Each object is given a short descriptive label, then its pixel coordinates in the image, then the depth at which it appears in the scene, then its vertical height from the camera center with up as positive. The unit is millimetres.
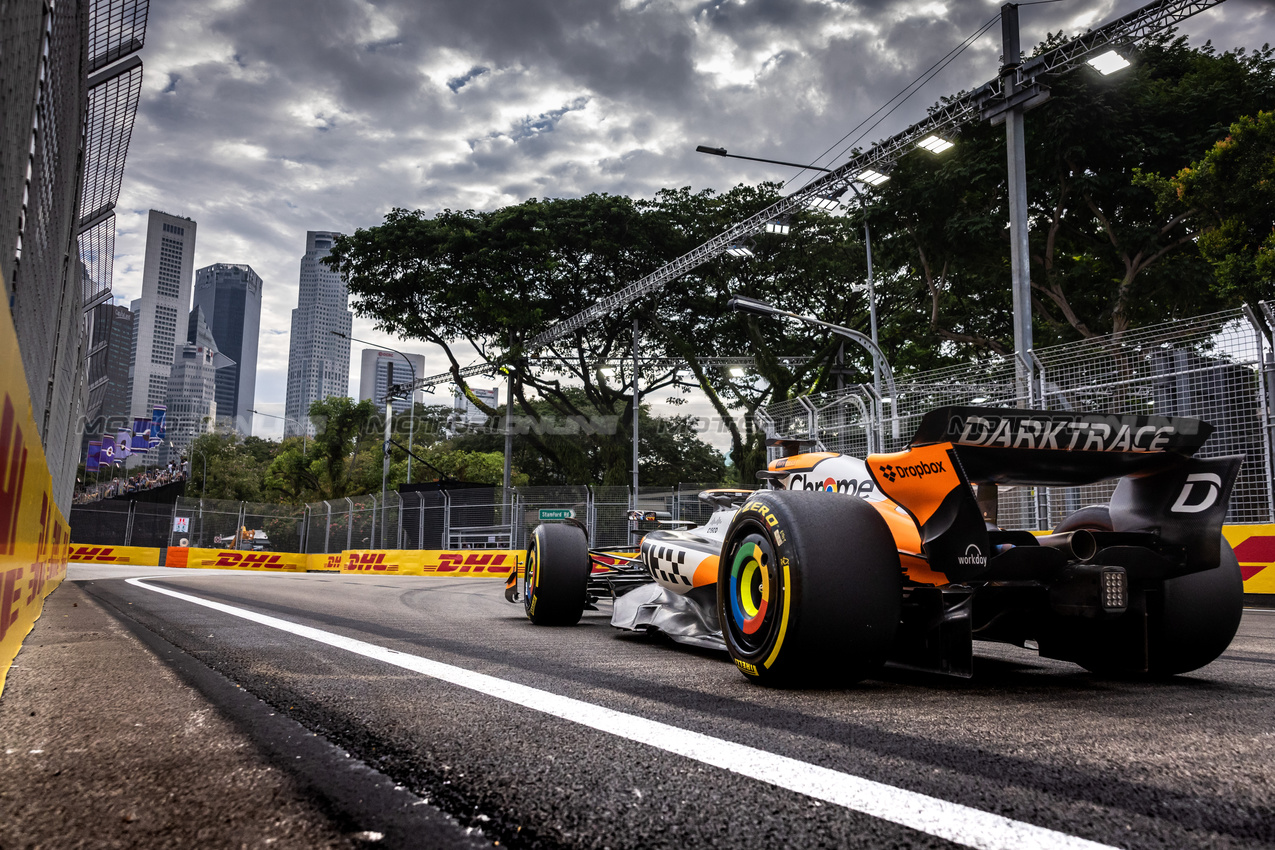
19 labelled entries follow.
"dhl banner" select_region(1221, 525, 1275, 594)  8547 -248
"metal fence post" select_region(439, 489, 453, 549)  22250 -106
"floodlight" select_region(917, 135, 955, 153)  15172 +7183
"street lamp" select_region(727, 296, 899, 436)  16031 +3989
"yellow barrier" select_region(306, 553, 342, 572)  26391 -1726
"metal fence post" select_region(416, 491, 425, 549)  22812 -210
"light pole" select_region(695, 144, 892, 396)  15459 +7241
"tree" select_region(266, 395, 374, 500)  47781 +3639
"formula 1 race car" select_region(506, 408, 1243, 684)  2582 -126
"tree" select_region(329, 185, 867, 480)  27172 +8189
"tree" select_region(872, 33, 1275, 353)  15797 +7065
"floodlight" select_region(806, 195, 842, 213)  19562 +7798
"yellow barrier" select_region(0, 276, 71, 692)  2523 +9
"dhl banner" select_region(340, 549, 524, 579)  19578 -1279
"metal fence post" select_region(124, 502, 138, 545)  29578 -746
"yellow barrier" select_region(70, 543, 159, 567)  24406 -1465
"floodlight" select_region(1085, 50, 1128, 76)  11977 +6942
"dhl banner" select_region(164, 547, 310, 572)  24359 -1570
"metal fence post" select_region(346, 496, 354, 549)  27281 -431
